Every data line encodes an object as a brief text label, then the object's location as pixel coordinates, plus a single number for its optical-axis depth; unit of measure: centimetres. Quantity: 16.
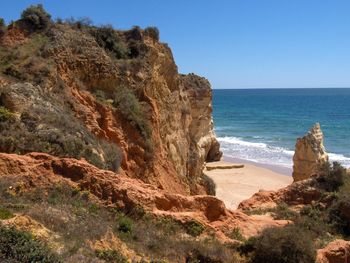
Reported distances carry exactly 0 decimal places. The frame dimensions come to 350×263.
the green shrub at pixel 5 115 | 1310
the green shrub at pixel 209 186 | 2727
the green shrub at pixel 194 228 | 1068
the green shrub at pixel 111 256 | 786
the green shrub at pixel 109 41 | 2105
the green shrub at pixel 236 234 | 1127
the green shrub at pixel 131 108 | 1878
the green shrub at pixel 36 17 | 1920
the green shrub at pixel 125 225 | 955
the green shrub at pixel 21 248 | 660
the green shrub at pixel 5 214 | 769
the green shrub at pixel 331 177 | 1578
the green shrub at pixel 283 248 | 991
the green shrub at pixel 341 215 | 1358
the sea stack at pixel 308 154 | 3056
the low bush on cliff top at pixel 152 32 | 2267
